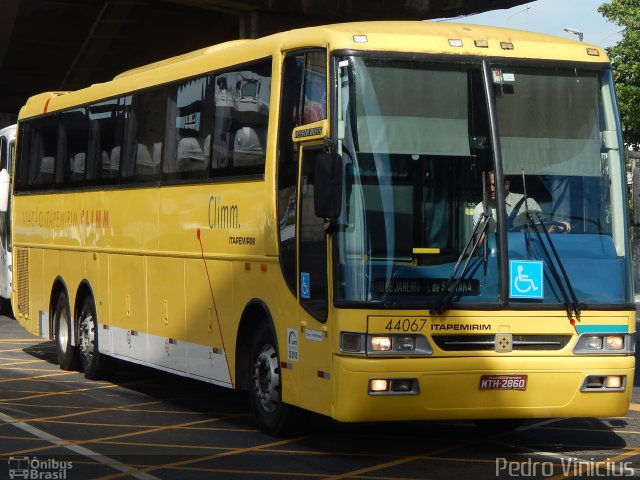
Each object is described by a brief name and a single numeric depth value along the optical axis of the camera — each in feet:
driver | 34.04
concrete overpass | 102.63
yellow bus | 33.14
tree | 171.63
